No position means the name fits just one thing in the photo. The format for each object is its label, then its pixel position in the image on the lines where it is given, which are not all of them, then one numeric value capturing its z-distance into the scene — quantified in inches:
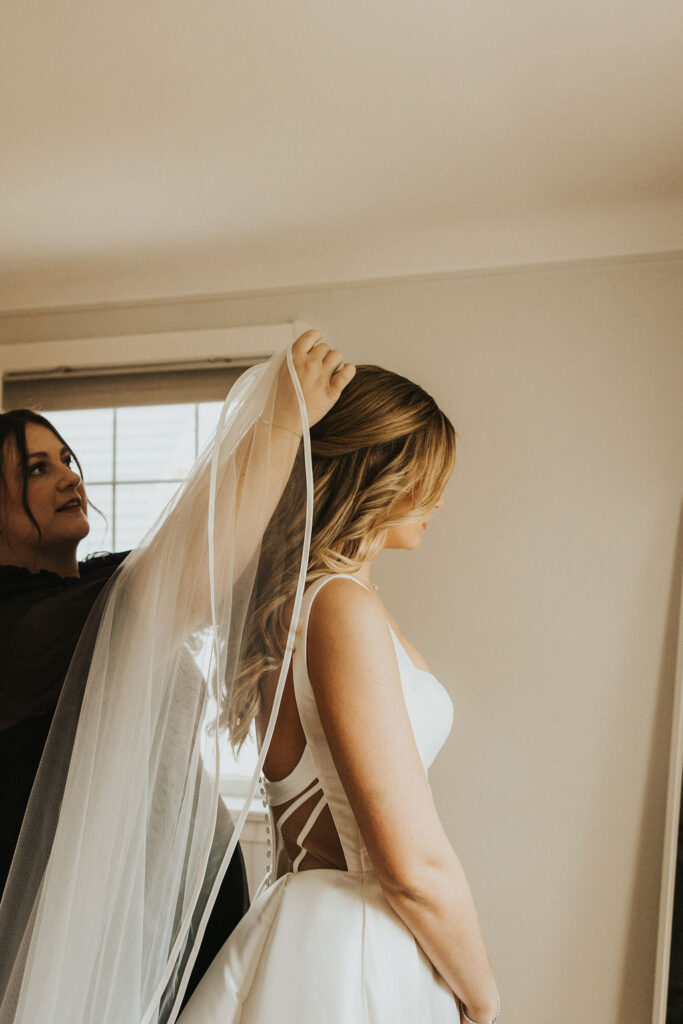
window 103.3
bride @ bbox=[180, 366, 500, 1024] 37.2
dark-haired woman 36.1
